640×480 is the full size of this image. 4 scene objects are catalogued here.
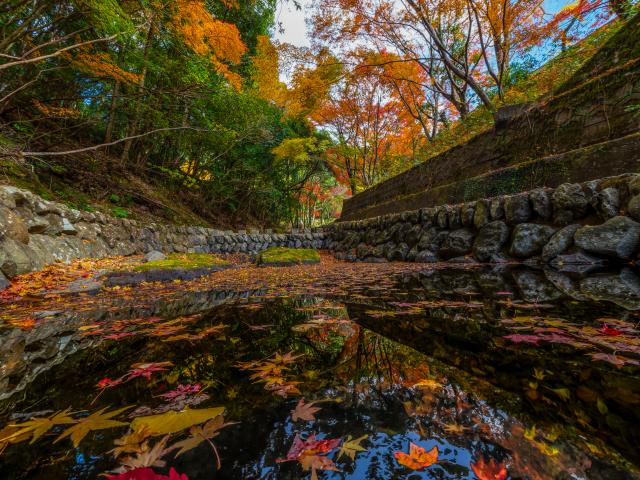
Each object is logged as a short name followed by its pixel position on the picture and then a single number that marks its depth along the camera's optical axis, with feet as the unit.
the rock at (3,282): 8.69
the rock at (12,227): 10.09
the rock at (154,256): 16.32
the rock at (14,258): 9.50
